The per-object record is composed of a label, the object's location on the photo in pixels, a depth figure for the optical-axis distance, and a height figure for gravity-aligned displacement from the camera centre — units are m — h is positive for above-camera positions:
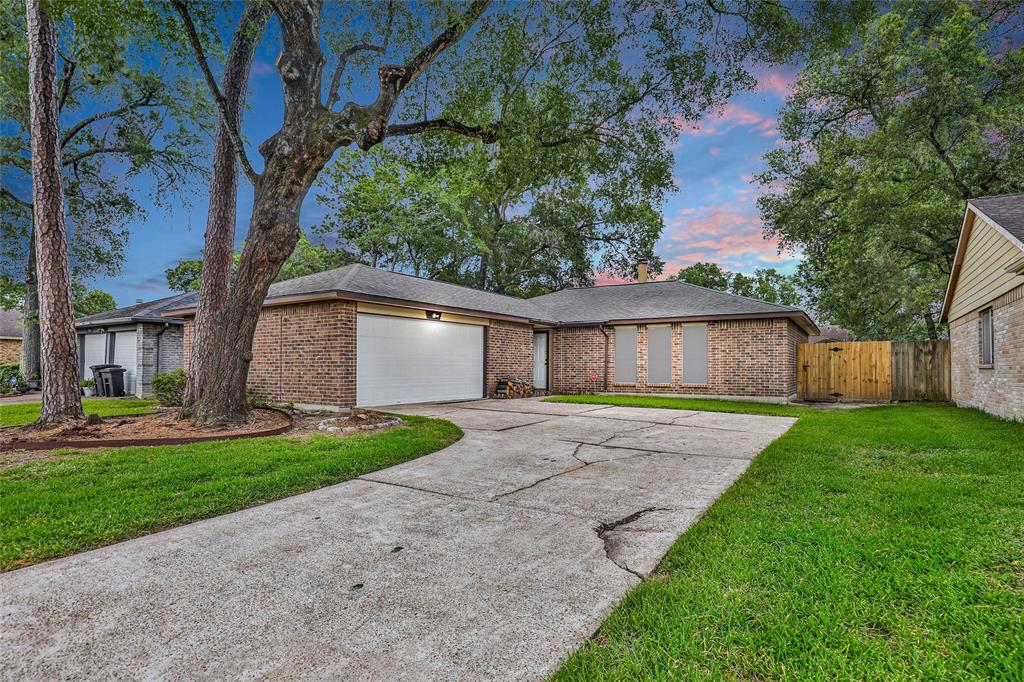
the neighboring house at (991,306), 7.49 +0.84
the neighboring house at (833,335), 29.54 +0.96
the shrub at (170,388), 10.09 -0.75
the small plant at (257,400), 9.12 -0.96
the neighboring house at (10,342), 24.33 +0.55
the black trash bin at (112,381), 14.47 -0.85
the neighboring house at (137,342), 14.73 +0.34
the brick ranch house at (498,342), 10.51 +0.27
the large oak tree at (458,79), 7.10 +4.72
